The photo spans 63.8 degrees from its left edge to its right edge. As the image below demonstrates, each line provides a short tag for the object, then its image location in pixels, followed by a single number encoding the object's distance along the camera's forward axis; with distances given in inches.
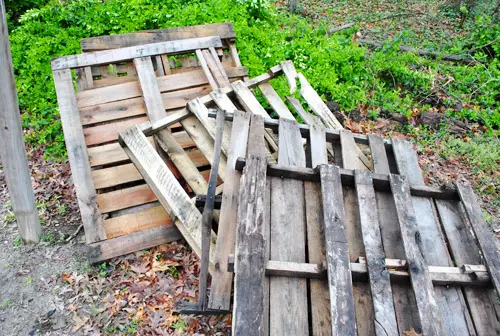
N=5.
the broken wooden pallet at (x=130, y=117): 142.9
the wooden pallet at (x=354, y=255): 85.0
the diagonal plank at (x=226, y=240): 107.7
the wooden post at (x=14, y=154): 117.3
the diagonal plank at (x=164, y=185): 126.6
